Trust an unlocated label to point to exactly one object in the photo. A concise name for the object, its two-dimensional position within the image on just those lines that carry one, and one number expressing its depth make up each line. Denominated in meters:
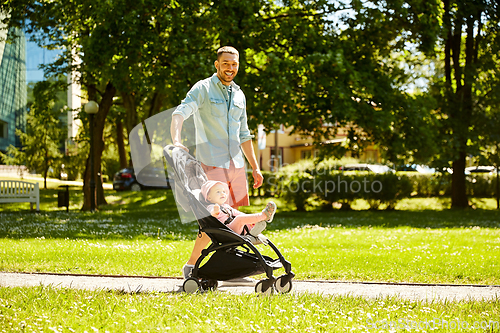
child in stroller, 4.70
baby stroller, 4.64
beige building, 49.44
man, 5.11
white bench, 15.32
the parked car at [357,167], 19.66
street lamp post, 15.51
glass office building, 44.00
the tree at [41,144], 30.44
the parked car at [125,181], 29.55
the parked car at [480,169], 34.72
